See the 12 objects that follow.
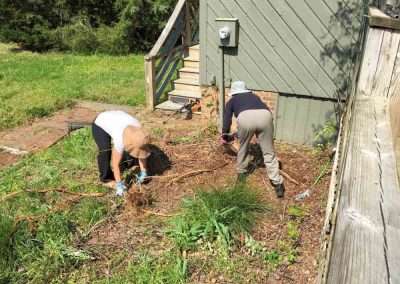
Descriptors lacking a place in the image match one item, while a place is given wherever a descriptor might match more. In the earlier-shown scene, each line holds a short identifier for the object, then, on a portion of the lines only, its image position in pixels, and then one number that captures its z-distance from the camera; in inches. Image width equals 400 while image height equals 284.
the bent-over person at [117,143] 162.7
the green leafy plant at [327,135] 220.6
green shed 209.8
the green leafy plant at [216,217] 140.0
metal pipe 243.0
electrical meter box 230.2
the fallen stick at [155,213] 160.4
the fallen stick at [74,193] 171.0
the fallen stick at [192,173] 185.6
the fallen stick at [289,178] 184.6
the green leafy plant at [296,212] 156.3
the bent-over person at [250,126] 165.1
